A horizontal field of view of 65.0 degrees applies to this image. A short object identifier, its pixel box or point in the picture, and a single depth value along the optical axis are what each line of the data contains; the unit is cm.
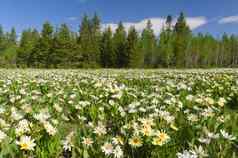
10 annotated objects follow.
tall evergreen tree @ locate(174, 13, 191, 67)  3835
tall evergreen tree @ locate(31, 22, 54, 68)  3395
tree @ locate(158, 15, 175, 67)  4655
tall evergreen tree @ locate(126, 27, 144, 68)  3428
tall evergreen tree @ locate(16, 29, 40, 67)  3909
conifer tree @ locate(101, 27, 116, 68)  3623
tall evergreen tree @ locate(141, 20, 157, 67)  4838
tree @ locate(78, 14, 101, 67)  3546
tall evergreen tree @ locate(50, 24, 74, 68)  3253
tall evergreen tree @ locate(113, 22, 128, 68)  3541
